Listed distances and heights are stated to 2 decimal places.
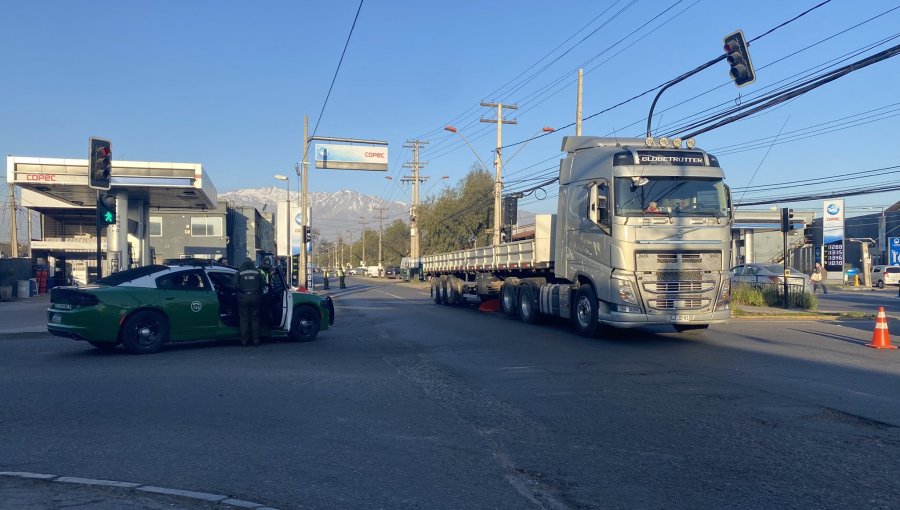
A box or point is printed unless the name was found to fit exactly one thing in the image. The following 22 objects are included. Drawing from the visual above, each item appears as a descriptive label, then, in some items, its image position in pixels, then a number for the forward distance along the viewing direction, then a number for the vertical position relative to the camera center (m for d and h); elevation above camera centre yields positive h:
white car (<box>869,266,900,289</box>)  47.69 -0.86
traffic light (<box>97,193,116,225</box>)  16.48 +1.39
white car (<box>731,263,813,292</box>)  26.14 -0.45
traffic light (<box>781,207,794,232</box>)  22.23 +1.38
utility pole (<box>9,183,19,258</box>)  45.89 +2.57
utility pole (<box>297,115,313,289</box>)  33.78 +3.16
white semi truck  13.21 +0.51
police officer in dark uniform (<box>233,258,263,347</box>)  12.65 -0.51
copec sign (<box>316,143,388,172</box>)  42.41 +6.53
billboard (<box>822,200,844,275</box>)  44.06 +2.47
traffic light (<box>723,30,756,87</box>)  14.84 +4.22
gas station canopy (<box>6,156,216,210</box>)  29.36 +3.81
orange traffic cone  13.13 -1.32
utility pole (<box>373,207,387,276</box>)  99.86 +6.18
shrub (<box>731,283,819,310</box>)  23.75 -1.12
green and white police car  11.36 -0.67
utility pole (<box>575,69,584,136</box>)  27.14 +5.95
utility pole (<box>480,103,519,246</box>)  35.49 +4.87
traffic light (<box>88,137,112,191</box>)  16.22 +2.39
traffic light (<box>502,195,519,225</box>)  26.90 +2.13
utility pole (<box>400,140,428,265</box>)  59.58 +7.60
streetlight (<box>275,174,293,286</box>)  38.30 +1.96
